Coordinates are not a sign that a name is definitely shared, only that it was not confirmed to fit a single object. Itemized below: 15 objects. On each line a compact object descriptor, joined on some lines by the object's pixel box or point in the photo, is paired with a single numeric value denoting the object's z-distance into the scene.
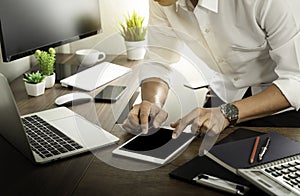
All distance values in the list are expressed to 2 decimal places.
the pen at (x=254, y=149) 1.06
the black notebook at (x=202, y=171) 1.00
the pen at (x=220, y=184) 0.96
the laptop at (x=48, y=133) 1.09
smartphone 1.55
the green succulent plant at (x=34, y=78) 1.60
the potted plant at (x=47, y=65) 1.70
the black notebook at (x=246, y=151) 1.05
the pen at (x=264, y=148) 1.07
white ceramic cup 1.96
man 1.30
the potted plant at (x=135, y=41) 2.03
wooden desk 0.99
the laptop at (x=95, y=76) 1.70
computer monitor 1.55
